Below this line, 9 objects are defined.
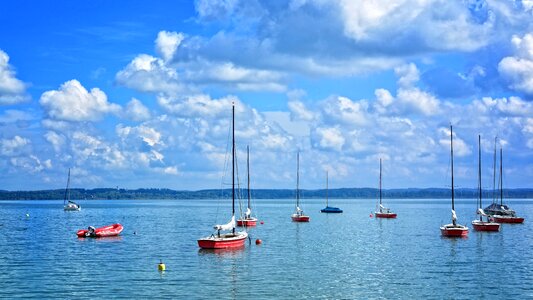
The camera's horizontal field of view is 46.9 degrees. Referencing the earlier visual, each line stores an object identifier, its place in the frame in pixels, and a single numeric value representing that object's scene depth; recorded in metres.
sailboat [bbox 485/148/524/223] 130.62
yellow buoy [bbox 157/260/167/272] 55.42
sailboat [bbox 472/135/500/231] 98.56
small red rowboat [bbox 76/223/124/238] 92.89
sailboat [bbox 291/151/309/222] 138.88
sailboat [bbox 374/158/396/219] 159.66
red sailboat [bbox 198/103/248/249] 69.19
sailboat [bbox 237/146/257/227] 118.31
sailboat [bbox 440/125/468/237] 87.38
